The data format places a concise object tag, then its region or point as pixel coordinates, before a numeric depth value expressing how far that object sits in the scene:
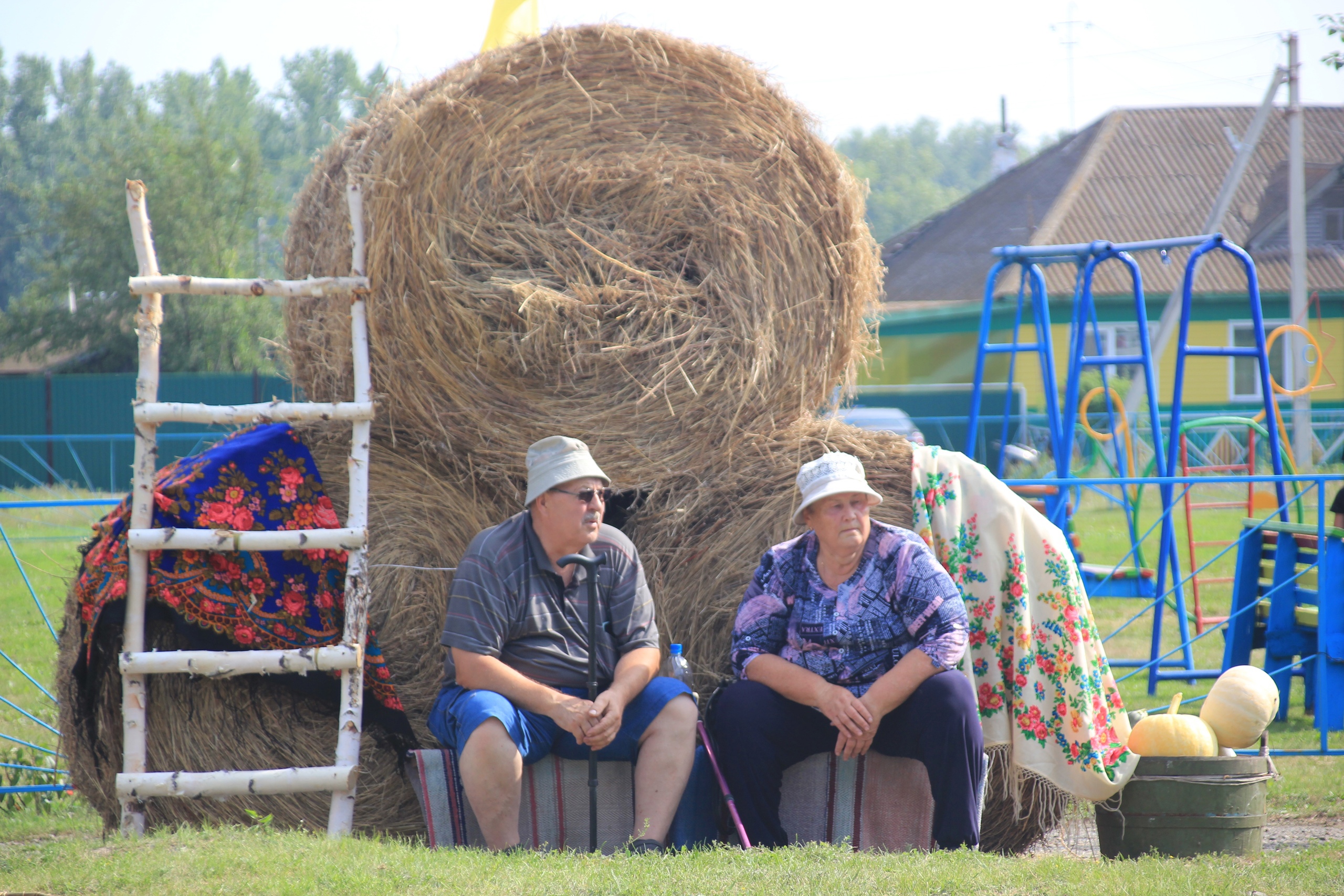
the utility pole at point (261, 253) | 68.67
